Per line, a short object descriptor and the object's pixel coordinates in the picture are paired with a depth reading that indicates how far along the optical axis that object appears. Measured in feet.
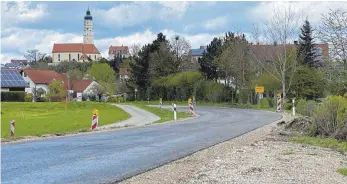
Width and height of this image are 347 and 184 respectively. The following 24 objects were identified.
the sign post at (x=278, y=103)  134.07
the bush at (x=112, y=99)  293.31
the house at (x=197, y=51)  525.26
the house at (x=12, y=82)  269.64
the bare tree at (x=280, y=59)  175.25
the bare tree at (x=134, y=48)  386.73
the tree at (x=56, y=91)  273.13
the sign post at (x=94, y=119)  78.12
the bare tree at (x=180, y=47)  286.25
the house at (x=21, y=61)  506.48
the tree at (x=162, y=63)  266.36
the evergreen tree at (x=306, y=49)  196.85
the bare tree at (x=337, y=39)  62.34
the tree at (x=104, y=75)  322.10
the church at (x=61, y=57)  648.13
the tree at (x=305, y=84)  178.40
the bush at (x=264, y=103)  182.19
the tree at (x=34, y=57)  478.59
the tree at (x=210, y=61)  249.55
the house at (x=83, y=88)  331.36
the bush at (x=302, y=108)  95.02
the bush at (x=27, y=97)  249.75
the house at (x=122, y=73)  388.49
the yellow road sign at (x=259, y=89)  164.84
